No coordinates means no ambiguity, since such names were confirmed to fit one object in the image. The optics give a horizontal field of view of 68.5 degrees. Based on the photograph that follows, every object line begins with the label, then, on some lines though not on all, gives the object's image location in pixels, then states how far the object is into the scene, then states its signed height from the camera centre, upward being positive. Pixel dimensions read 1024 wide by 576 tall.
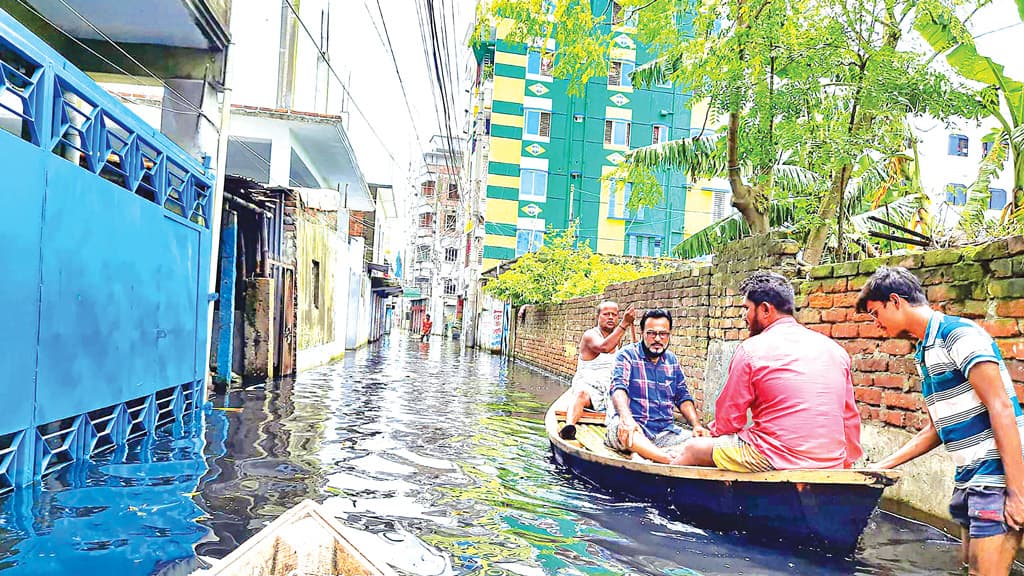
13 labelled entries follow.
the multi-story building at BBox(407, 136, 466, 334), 68.88 +4.56
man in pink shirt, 4.73 -0.53
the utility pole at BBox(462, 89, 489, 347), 41.78 +2.26
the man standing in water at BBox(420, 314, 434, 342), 50.03 -2.48
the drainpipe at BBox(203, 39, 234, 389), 10.36 +1.57
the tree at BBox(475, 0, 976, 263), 9.23 +3.13
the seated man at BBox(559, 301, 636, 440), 8.47 -0.68
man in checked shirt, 6.52 -0.76
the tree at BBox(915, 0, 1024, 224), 9.61 +3.34
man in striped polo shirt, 3.22 -0.40
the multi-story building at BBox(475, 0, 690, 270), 37.94 +6.49
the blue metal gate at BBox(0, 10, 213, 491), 5.01 +0.04
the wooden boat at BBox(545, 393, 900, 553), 4.48 -1.24
